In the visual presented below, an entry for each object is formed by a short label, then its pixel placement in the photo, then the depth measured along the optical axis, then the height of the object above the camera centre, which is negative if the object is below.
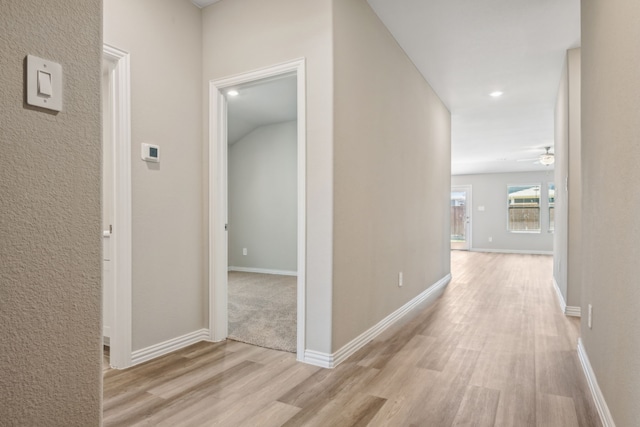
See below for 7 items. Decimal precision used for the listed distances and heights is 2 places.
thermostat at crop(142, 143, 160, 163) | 2.46 +0.40
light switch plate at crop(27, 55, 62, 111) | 0.79 +0.28
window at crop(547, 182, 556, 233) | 10.39 +0.22
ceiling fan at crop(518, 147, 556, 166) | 7.11 +1.04
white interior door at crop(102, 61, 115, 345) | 2.38 +0.10
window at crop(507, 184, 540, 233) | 10.75 +0.14
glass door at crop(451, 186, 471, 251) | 11.66 -0.18
